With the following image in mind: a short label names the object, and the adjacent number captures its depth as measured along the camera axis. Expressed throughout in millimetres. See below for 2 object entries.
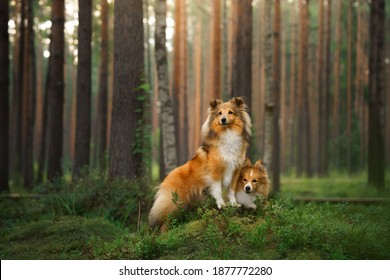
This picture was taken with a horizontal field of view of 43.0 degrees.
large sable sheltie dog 7684
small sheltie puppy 7945
